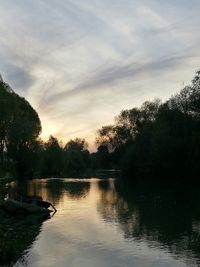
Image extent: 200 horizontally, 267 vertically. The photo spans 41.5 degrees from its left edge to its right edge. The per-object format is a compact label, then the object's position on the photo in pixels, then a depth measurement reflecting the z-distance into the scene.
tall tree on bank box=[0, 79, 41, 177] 50.17
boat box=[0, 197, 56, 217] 21.79
